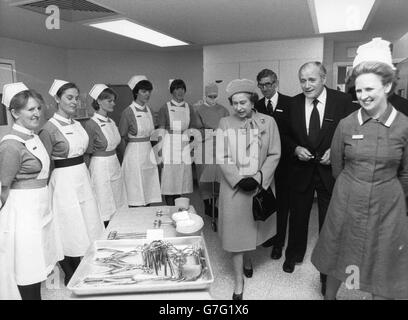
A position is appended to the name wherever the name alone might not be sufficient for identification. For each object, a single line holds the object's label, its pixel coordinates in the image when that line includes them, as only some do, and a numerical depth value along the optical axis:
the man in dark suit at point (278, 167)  3.03
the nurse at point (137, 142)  3.73
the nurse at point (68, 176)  2.46
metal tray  1.26
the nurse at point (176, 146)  4.04
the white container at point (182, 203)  2.12
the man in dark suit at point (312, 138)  2.42
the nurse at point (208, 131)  4.04
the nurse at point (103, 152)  3.16
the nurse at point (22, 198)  1.94
